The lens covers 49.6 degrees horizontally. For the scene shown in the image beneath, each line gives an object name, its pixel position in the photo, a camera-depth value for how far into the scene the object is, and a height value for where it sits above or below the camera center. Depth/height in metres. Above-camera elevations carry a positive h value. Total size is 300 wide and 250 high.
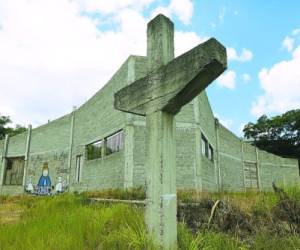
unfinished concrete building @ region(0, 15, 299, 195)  13.52 +2.71
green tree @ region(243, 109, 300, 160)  36.59 +7.69
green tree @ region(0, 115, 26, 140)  36.59 +7.88
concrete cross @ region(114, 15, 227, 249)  3.07 +1.06
